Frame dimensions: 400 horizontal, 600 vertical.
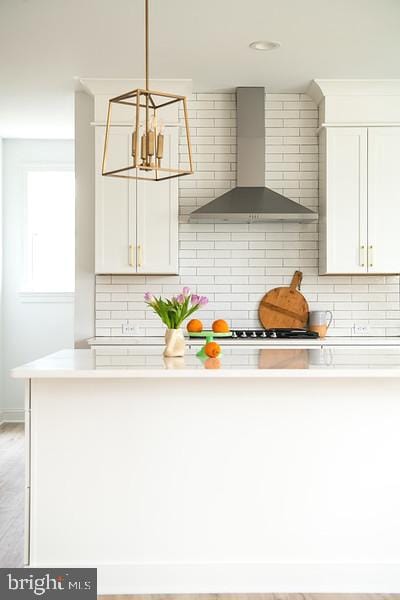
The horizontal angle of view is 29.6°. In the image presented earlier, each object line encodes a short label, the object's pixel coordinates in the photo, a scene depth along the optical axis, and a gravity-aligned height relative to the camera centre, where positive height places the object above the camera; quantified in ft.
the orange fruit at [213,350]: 10.84 -0.84
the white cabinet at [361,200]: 17.89 +2.18
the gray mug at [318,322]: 18.15 -0.72
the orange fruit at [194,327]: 12.41 -0.59
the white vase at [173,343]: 11.07 -0.76
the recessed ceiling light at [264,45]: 15.25 +5.03
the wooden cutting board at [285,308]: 18.74 -0.40
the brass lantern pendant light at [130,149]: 17.62 +3.36
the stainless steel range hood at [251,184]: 17.54 +2.61
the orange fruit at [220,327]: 12.24 -0.58
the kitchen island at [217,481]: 10.37 -2.63
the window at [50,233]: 25.36 +1.92
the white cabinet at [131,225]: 17.89 +1.55
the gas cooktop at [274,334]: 17.39 -0.99
